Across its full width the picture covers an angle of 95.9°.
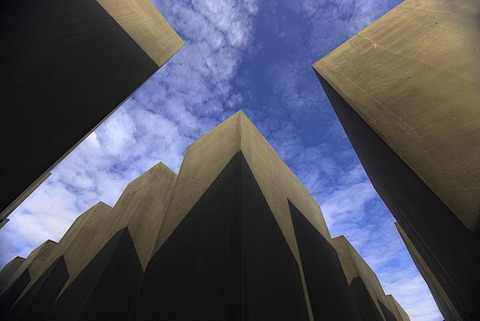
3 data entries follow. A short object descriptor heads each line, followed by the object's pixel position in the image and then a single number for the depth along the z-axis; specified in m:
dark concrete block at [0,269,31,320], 9.91
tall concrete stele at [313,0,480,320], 2.11
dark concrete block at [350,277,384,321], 8.22
